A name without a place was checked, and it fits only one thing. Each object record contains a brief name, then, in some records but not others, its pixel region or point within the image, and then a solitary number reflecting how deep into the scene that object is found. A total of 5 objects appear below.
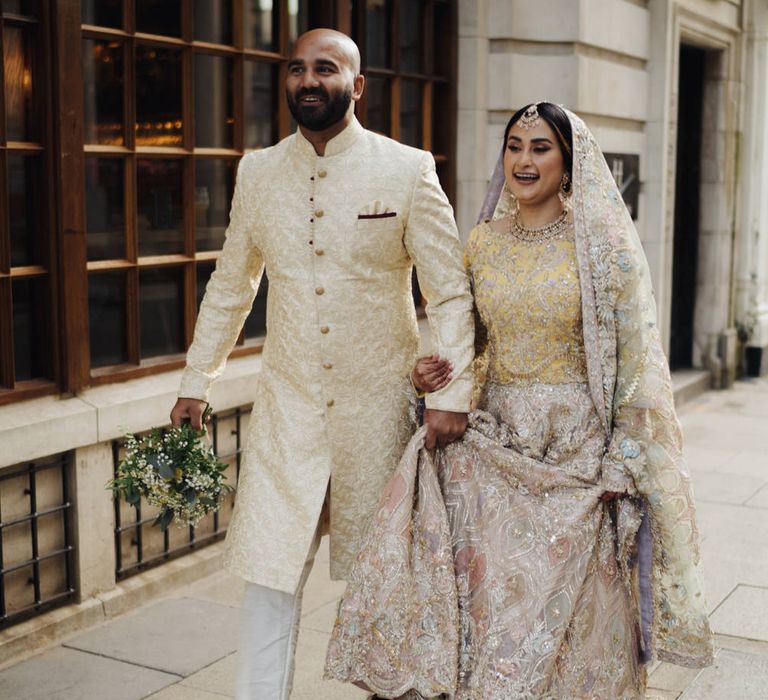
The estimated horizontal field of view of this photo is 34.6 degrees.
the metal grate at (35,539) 4.58
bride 3.54
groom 3.54
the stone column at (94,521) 4.80
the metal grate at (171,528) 5.10
